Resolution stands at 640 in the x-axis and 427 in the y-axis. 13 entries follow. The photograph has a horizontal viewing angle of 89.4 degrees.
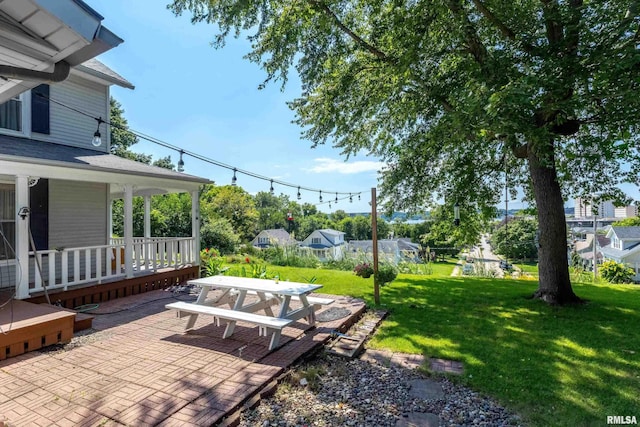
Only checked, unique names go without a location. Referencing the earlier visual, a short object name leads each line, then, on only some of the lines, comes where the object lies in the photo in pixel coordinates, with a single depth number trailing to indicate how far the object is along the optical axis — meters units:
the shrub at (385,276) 8.23
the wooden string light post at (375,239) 6.75
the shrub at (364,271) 9.70
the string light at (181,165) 7.93
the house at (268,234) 42.09
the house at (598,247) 43.58
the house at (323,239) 51.26
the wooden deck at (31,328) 4.09
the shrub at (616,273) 15.09
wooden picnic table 4.39
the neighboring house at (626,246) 28.59
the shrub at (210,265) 9.83
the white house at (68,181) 5.46
